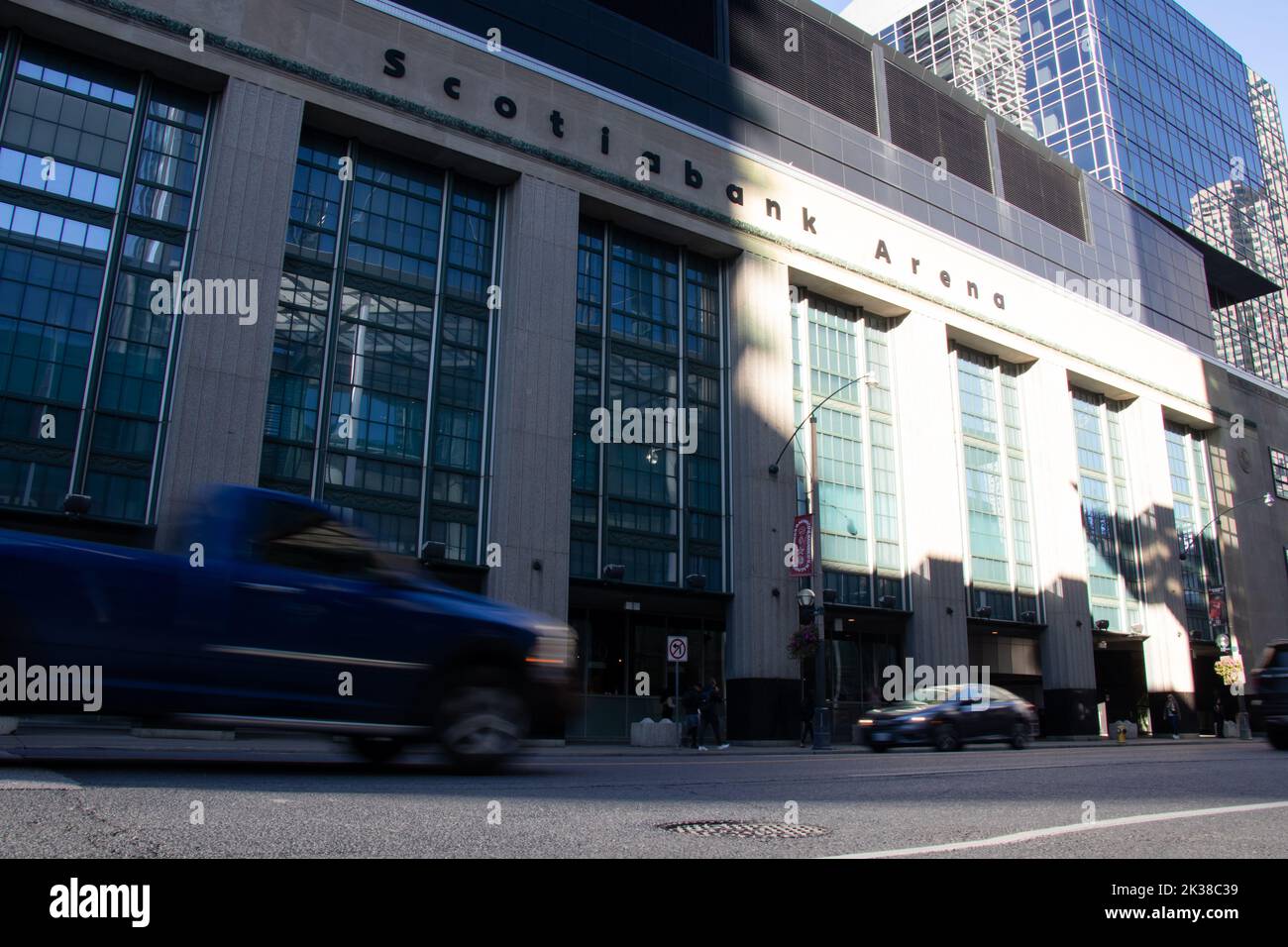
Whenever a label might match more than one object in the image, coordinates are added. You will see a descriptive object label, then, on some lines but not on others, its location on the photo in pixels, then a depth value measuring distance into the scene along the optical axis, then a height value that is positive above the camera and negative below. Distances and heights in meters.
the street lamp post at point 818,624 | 23.45 +2.00
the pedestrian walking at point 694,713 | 23.44 -0.29
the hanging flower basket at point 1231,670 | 36.81 +1.51
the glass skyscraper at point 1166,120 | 70.81 +45.95
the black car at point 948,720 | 21.00 -0.34
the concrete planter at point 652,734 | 23.78 -0.82
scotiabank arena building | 20.44 +10.13
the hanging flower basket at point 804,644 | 25.23 +1.56
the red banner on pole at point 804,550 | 25.55 +4.09
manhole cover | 5.11 -0.70
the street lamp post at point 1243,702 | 34.43 +0.28
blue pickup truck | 7.32 +0.50
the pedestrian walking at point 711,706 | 23.91 -0.12
